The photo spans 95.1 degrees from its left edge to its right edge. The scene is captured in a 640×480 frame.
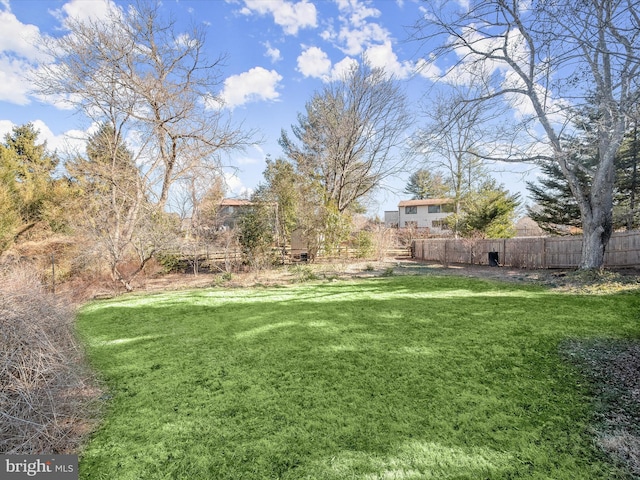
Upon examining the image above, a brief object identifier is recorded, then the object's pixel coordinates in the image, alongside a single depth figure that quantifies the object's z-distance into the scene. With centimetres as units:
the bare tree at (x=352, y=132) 1645
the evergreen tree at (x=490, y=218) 1449
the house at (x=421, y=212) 3109
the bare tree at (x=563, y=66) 343
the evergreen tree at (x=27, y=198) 766
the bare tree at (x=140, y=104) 859
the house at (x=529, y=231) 2052
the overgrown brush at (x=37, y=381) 154
